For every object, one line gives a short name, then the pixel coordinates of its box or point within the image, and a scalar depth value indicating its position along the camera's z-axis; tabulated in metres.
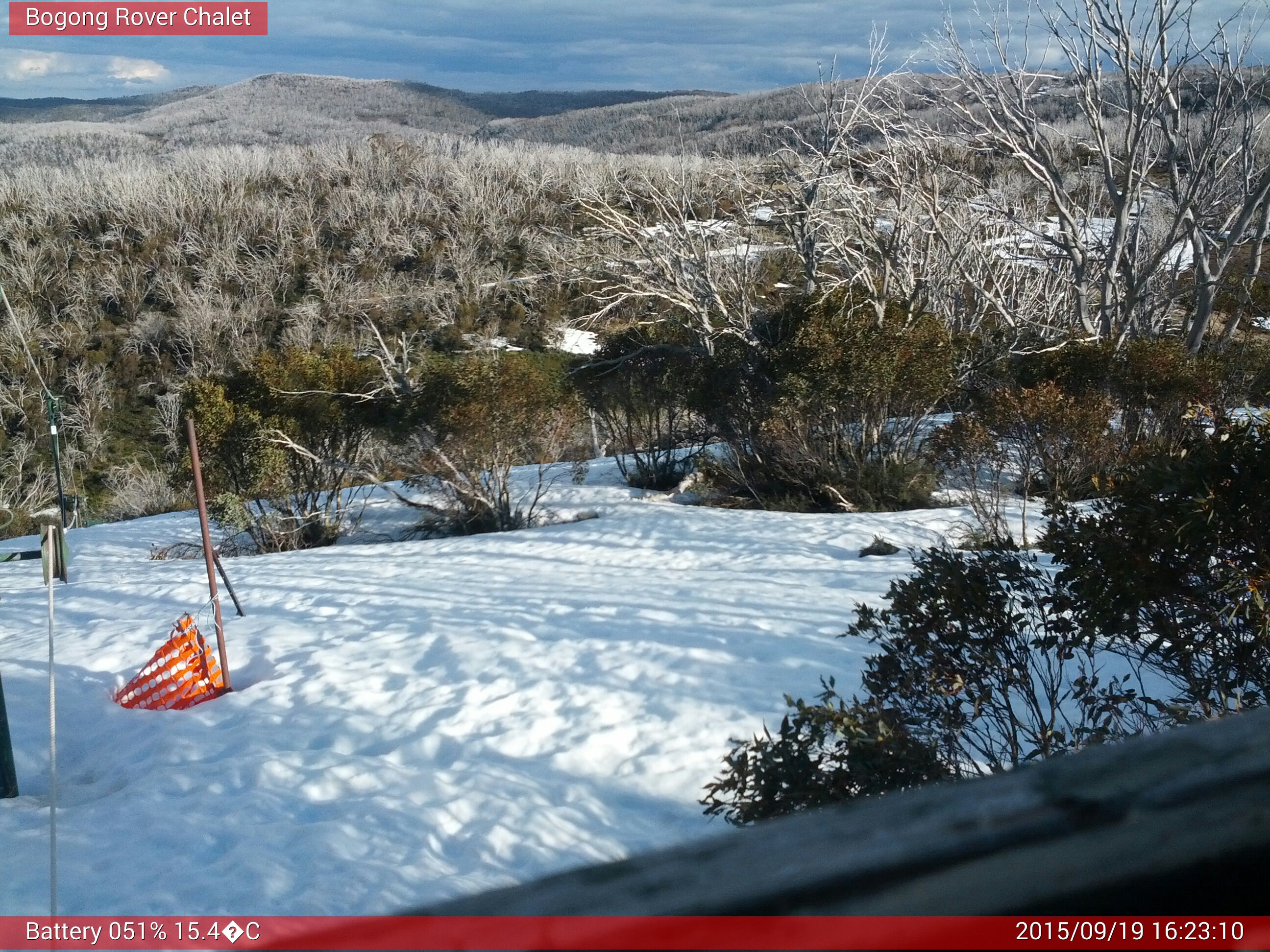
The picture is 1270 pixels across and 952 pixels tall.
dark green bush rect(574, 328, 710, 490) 12.56
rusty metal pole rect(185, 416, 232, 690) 5.57
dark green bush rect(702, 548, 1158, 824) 2.84
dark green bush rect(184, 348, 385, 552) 11.63
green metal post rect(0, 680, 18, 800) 4.53
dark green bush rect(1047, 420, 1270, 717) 2.91
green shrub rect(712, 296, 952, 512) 10.55
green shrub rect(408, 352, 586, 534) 10.89
